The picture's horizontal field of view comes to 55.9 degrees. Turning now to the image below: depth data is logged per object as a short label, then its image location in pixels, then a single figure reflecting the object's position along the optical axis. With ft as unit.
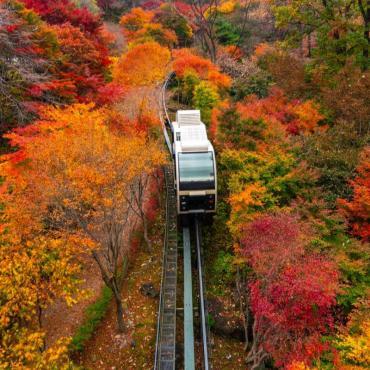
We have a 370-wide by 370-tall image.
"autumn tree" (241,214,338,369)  39.65
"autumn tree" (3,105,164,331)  43.78
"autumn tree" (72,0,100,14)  164.39
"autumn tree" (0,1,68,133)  64.44
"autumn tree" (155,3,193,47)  169.17
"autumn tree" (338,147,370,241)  51.60
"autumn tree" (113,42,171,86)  106.42
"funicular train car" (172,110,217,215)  58.23
